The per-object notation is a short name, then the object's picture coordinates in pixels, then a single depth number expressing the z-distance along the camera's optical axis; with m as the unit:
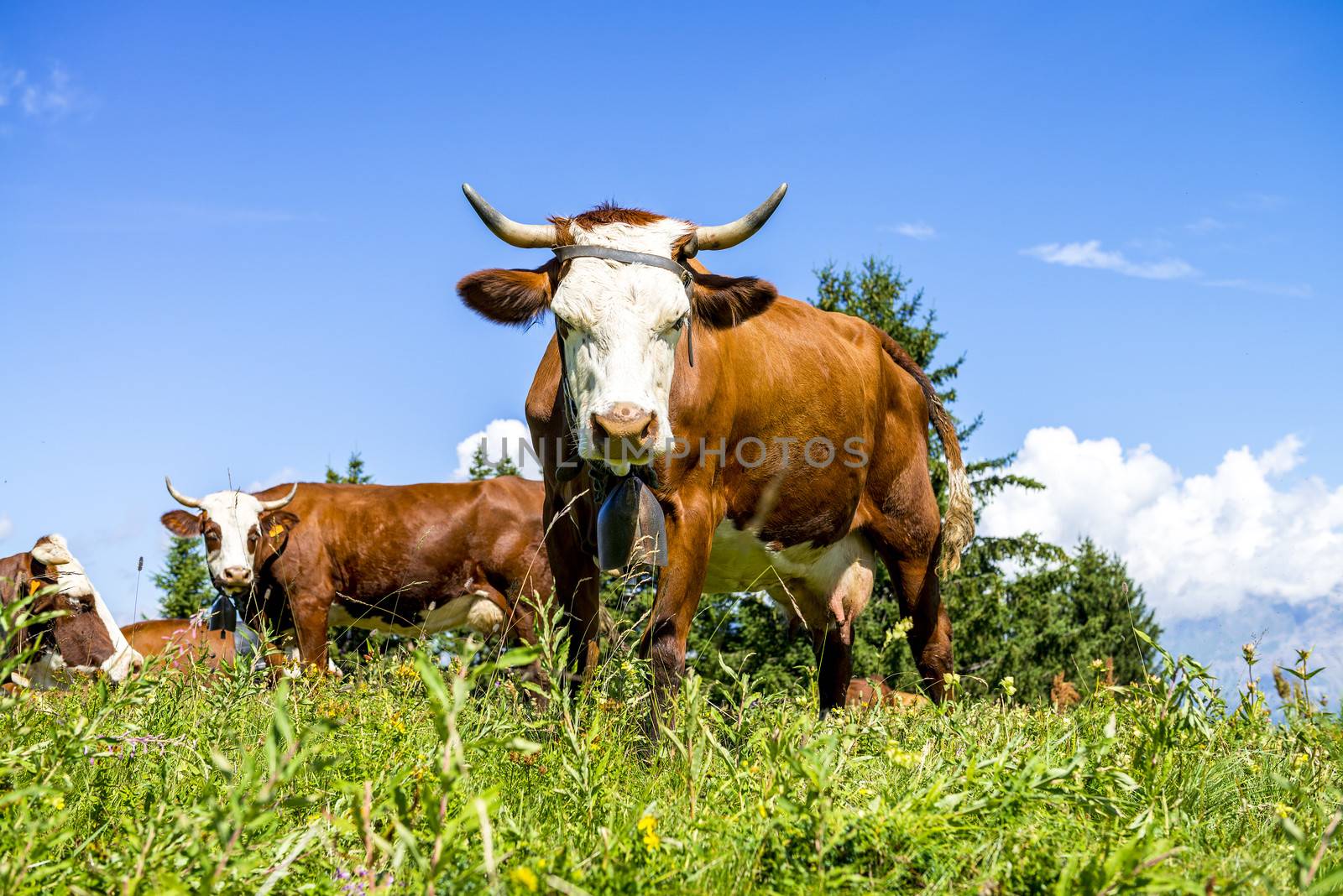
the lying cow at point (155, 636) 12.51
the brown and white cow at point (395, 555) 12.43
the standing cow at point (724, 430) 4.30
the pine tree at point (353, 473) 28.25
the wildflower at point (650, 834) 1.77
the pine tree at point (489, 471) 26.51
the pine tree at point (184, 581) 26.73
